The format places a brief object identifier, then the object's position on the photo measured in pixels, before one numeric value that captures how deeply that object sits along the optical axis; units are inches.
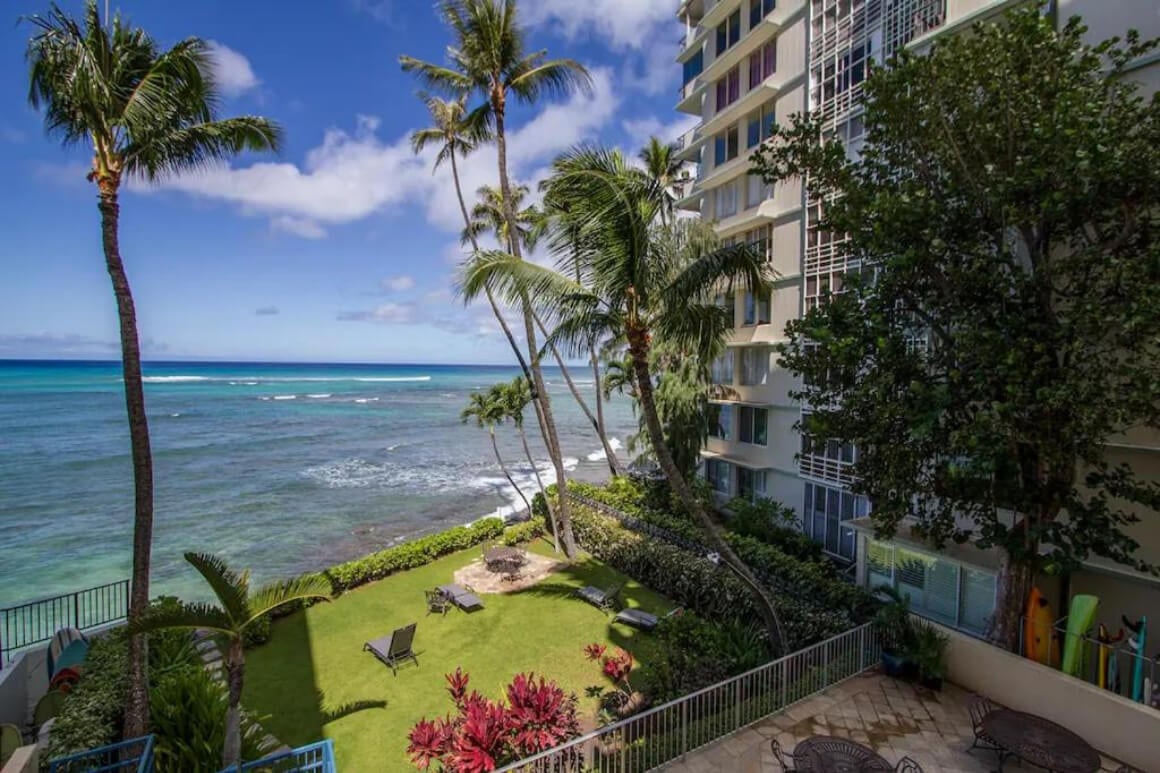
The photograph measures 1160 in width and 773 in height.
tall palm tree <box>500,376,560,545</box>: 843.4
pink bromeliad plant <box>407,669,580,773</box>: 284.0
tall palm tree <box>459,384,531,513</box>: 839.1
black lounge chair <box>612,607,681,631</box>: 527.8
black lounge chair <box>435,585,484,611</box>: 595.8
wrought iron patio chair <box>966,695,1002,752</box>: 294.9
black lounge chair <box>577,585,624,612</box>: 583.8
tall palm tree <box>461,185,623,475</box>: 932.9
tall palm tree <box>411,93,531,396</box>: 777.6
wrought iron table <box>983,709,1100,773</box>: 265.6
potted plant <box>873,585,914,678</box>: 379.2
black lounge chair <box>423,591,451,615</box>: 596.1
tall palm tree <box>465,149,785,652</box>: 390.6
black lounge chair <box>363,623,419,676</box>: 484.4
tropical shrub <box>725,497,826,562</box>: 690.2
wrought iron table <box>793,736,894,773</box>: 265.4
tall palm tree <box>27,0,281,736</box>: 297.3
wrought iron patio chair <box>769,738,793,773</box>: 285.9
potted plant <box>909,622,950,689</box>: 365.4
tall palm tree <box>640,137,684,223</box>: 980.6
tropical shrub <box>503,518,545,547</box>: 832.4
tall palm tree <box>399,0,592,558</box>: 623.8
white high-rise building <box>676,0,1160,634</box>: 385.1
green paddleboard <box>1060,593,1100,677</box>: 336.5
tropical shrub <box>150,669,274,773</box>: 309.4
